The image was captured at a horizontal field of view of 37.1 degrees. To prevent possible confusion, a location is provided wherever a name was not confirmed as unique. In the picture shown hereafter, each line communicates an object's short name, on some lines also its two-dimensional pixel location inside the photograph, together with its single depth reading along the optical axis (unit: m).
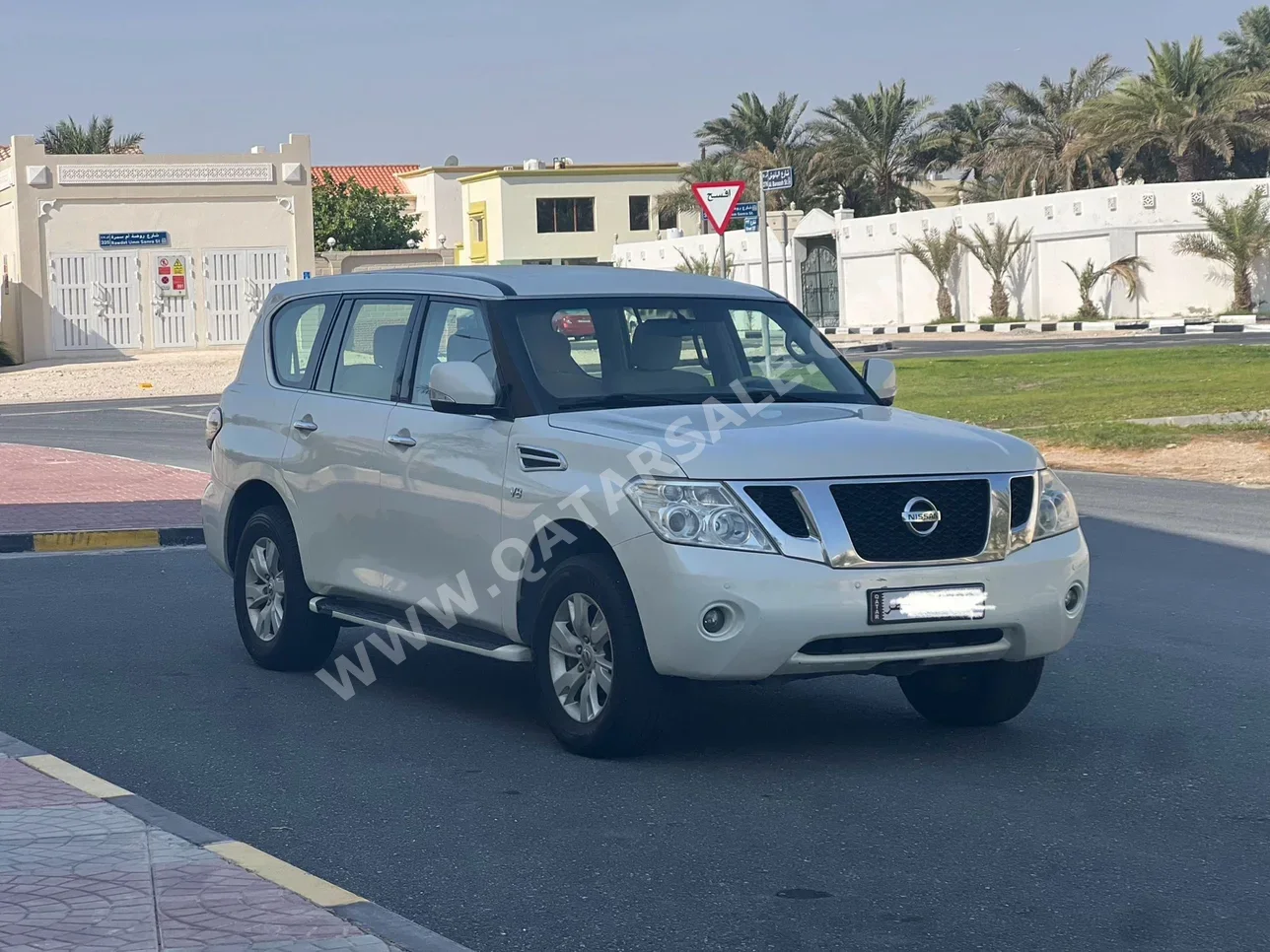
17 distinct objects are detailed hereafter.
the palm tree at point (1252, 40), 70.00
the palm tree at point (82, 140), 71.31
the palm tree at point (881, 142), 66.44
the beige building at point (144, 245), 46.22
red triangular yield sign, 22.45
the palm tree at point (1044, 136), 59.53
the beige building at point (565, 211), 82.69
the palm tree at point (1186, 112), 51.84
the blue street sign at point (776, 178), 22.12
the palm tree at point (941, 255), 52.25
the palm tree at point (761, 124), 74.25
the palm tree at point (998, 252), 50.62
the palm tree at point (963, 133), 66.62
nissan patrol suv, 6.30
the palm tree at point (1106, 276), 47.81
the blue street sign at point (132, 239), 46.78
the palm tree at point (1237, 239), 45.19
